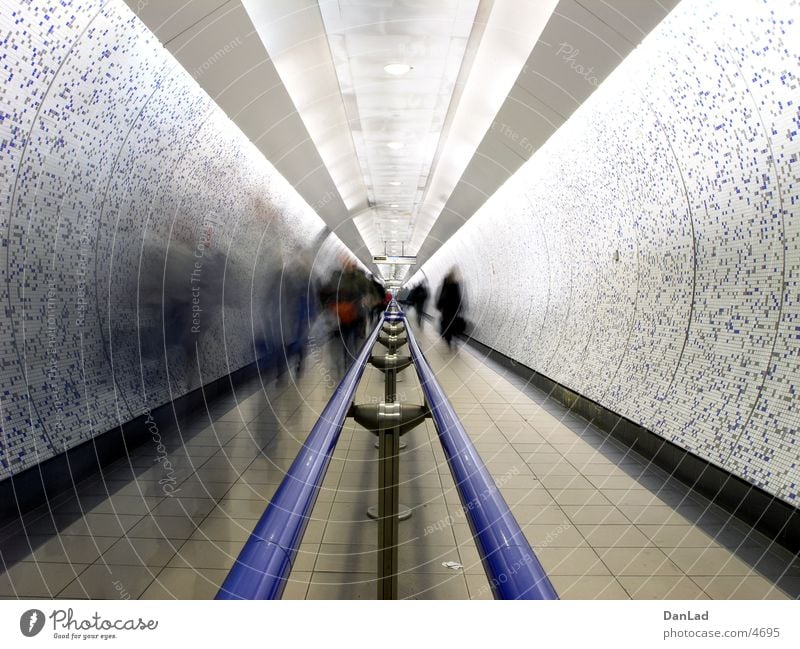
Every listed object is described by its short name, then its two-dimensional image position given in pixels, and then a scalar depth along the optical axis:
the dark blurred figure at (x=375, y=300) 23.73
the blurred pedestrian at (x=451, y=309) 18.49
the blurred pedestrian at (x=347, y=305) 13.45
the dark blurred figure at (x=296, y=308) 8.50
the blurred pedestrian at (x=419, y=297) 31.48
